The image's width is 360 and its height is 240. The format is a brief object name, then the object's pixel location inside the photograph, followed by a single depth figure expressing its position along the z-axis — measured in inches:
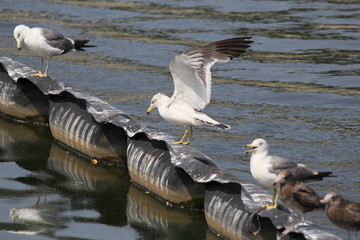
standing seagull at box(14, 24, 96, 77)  933.8
